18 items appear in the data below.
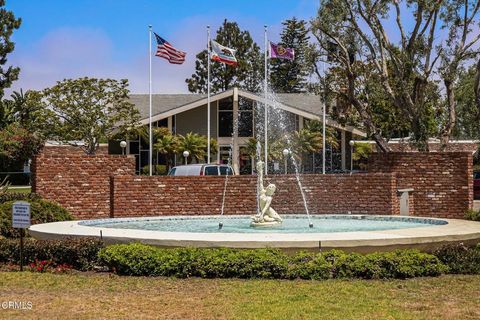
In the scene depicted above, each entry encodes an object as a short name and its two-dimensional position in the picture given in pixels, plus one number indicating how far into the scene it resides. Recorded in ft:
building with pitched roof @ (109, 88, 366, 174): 148.77
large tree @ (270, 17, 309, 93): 229.25
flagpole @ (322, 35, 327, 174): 89.10
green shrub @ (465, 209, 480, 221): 60.52
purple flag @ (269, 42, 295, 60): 113.80
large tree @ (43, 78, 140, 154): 137.90
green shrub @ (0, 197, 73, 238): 54.54
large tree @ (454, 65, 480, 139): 107.55
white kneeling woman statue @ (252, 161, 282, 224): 50.29
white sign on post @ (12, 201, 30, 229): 37.14
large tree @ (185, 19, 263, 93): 227.81
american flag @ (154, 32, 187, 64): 112.47
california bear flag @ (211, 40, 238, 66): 117.88
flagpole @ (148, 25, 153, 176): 126.63
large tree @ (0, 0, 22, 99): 134.35
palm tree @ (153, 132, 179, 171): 145.28
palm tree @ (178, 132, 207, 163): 145.89
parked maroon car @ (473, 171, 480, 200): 116.76
